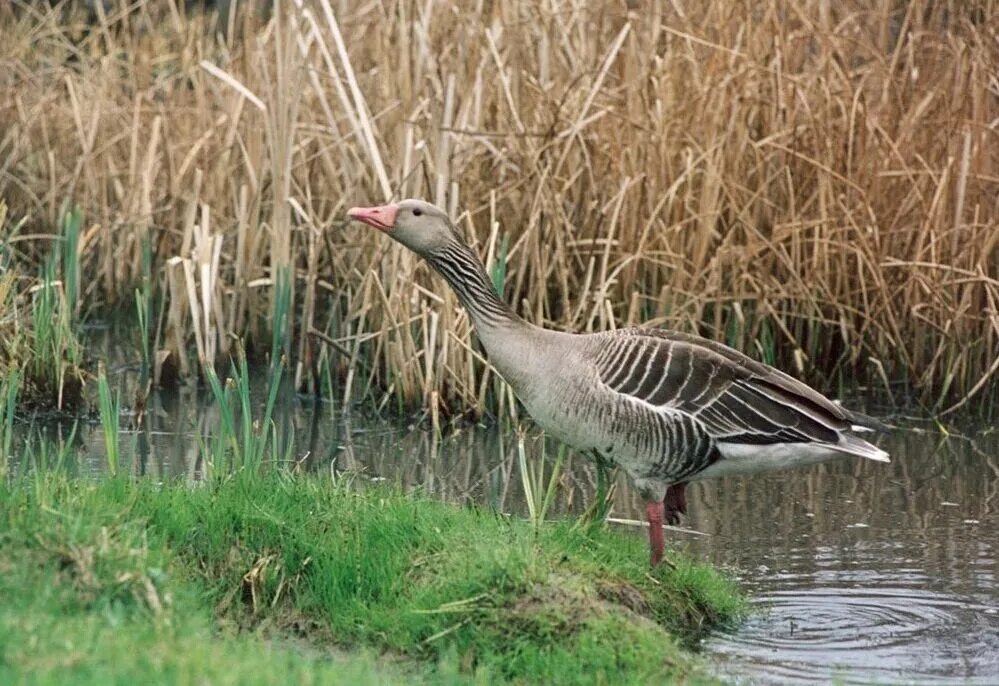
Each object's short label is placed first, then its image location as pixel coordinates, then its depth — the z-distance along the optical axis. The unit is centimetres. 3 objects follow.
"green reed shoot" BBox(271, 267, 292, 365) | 1950
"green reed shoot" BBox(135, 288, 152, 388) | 1715
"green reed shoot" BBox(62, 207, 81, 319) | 2019
